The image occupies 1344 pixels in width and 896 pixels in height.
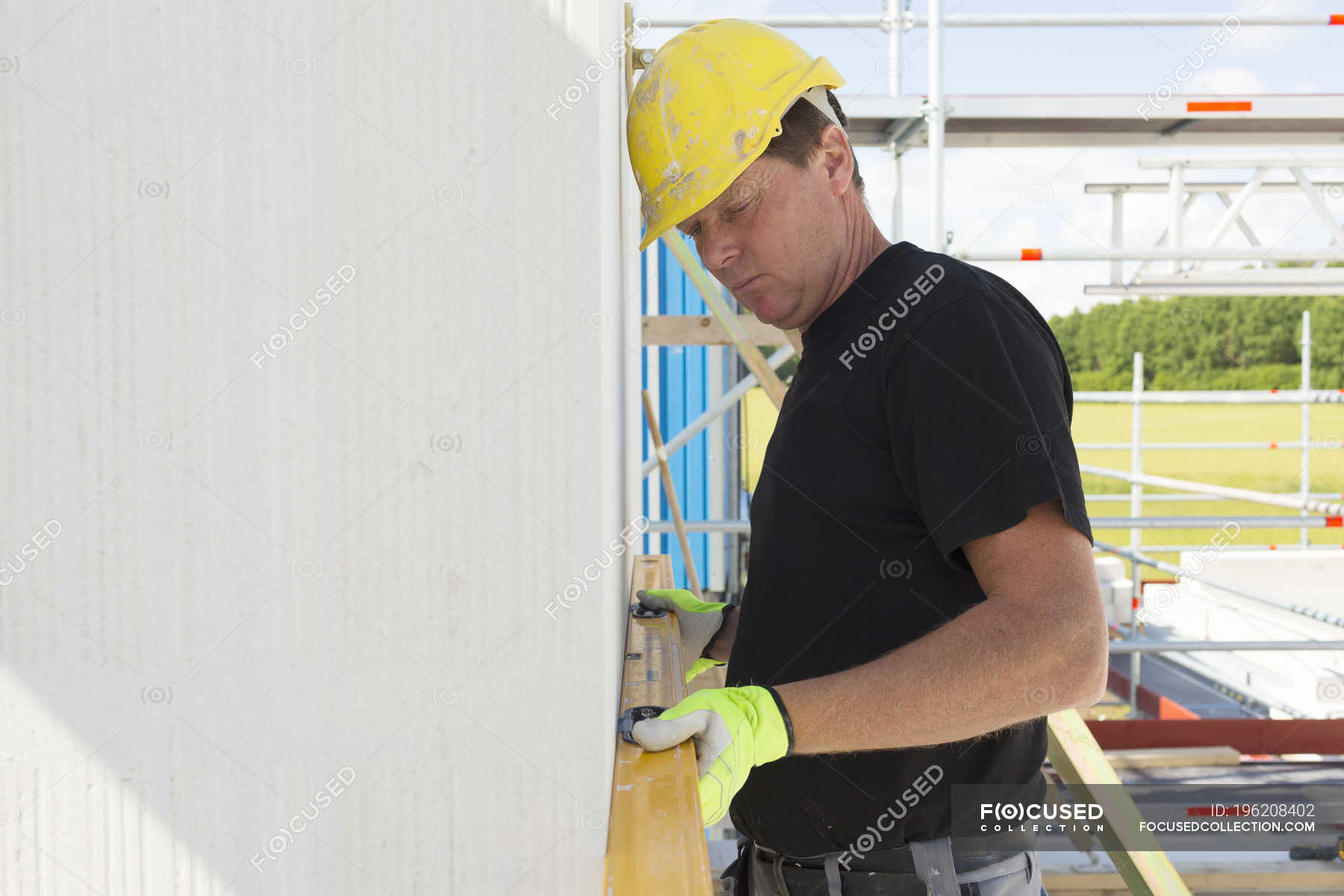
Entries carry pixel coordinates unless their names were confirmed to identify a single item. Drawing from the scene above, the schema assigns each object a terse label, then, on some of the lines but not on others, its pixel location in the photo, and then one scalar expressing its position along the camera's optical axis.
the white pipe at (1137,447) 6.23
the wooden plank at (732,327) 3.18
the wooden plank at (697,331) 3.84
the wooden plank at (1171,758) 4.55
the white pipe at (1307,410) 6.08
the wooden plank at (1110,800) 2.03
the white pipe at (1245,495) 4.63
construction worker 1.02
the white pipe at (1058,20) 3.77
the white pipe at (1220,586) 4.63
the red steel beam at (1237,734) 4.79
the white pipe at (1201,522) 4.48
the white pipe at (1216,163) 4.37
